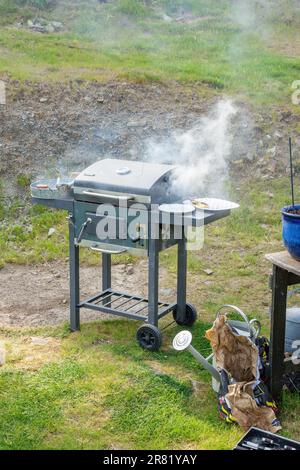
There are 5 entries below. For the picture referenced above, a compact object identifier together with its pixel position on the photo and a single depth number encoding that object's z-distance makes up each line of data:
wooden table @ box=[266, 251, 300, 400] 4.41
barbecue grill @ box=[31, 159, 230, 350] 5.22
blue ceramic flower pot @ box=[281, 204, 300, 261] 4.27
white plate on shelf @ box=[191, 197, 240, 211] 5.34
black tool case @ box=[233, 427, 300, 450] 3.86
